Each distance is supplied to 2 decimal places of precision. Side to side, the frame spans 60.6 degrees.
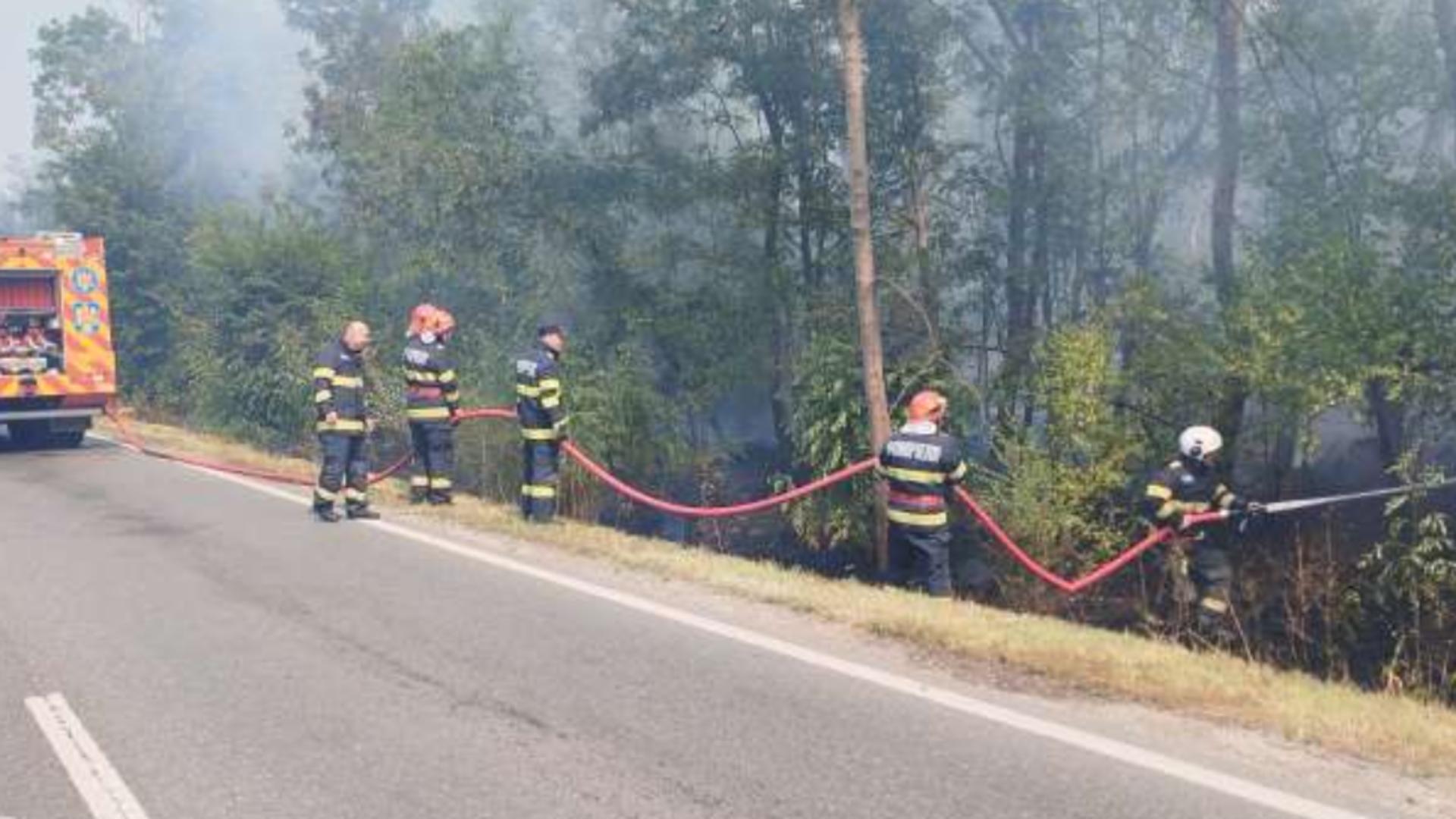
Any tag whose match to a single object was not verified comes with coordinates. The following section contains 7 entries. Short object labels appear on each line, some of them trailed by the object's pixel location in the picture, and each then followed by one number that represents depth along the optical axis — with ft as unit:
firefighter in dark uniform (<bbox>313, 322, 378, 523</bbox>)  33.91
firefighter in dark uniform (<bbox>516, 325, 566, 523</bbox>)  33.65
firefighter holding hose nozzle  30.27
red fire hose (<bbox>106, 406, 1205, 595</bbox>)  28.55
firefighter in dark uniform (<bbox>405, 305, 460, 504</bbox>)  35.40
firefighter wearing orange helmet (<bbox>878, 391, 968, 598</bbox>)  27.78
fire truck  52.21
